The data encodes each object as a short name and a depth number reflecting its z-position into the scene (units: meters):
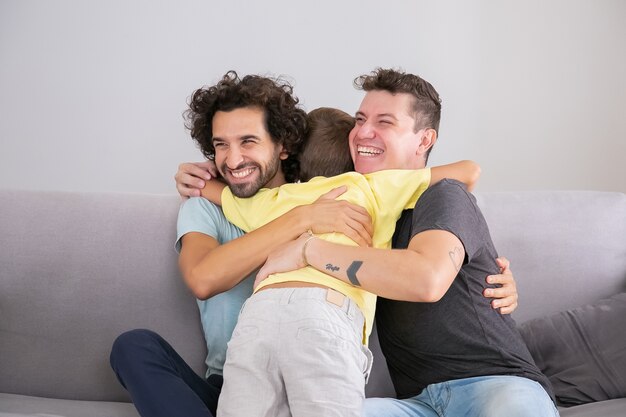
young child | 1.56
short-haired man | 1.66
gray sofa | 2.21
